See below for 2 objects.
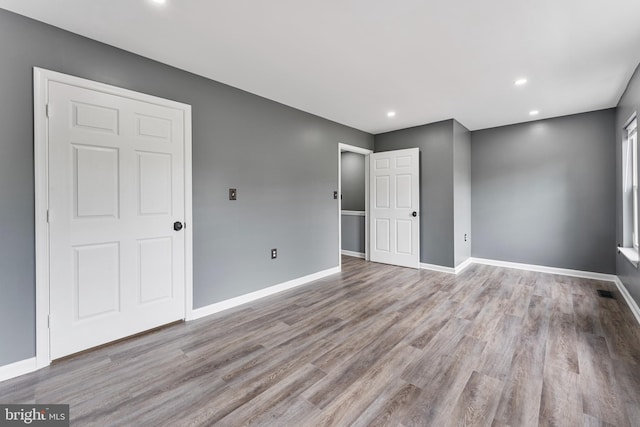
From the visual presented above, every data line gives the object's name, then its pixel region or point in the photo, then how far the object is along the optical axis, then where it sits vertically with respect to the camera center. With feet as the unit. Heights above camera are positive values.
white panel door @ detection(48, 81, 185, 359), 6.70 -0.07
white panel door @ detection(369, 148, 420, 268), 15.30 +0.31
